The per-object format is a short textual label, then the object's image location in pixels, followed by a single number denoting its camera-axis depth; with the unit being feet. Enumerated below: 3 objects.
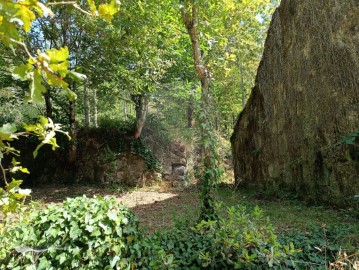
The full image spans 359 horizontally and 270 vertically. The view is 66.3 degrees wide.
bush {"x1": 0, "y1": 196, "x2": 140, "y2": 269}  7.64
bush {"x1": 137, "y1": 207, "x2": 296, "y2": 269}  8.50
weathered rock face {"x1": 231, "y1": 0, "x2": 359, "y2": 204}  16.33
